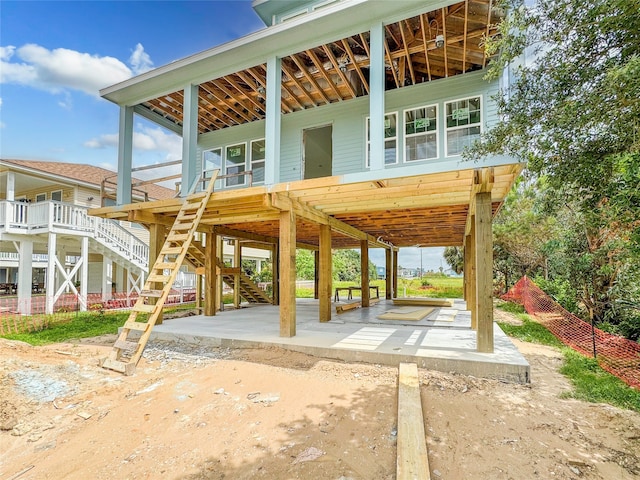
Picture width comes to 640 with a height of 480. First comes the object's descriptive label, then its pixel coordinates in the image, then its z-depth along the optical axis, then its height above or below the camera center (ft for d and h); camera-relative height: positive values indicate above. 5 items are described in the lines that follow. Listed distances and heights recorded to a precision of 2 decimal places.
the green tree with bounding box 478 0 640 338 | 11.12 +5.97
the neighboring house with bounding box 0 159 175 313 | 37.76 +3.94
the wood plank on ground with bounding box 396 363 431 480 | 8.27 -5.22
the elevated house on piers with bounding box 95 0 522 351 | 18.38 +11.12
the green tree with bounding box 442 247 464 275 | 84.48 +0.54
